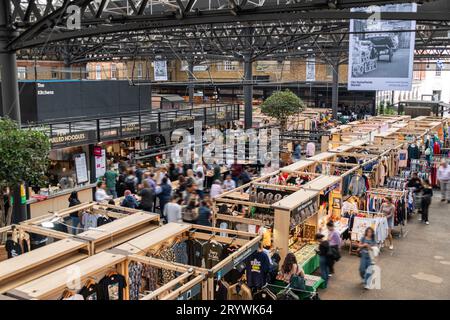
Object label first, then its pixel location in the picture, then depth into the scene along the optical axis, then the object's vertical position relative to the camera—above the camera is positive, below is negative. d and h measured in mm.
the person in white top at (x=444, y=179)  15125 -2794
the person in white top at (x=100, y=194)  11289 -2403
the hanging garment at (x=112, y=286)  5961 -2426
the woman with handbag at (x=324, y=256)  8804 -2985
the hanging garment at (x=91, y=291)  5770 -2392
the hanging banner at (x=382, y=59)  11820 +735
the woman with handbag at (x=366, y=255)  8891 -3012
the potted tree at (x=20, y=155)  8578 -1160
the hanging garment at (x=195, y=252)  7336 -2443
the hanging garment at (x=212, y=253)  7223 -2413
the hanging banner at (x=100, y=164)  15625 -2386
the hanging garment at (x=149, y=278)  6711 -2575
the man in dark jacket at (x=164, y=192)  12383 -2575
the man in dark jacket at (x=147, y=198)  11164 -2462
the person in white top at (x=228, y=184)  12656 -2442
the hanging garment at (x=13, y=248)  7445 -2397
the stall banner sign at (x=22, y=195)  10609 -2279
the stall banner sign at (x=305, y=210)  9195 -2342
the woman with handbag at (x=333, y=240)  9070 -2823
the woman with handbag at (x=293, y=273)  7727 -2950
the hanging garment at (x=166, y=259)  6723 -2462
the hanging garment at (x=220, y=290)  6179 -2539
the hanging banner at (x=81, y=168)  14886 -2379
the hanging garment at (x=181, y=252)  7270 -2421
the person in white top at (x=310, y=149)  19891 -2420
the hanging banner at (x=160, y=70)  31219 +1294
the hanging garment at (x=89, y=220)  8773 -2333
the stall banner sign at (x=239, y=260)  6295 -2329
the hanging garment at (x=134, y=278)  6387 -2483
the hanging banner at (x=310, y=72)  32531 +1161
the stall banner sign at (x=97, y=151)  15555 -1936
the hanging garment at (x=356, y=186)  12391 -2433
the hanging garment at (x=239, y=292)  6629 -2751
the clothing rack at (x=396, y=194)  12076 -2592
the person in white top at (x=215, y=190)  12016 -2456
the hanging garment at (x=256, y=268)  7441 -2708
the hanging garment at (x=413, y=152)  17422 -2217
